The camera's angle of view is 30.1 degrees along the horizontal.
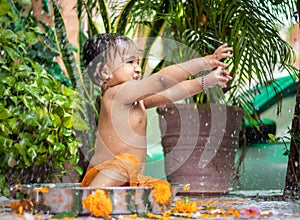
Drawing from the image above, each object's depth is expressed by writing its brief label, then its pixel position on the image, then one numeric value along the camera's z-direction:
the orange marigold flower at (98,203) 1.61
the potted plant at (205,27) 2.64
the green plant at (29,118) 2.28
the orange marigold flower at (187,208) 1.88
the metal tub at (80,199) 1.64
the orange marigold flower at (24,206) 1.84
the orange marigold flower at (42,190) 1.69
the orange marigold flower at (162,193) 1.72
